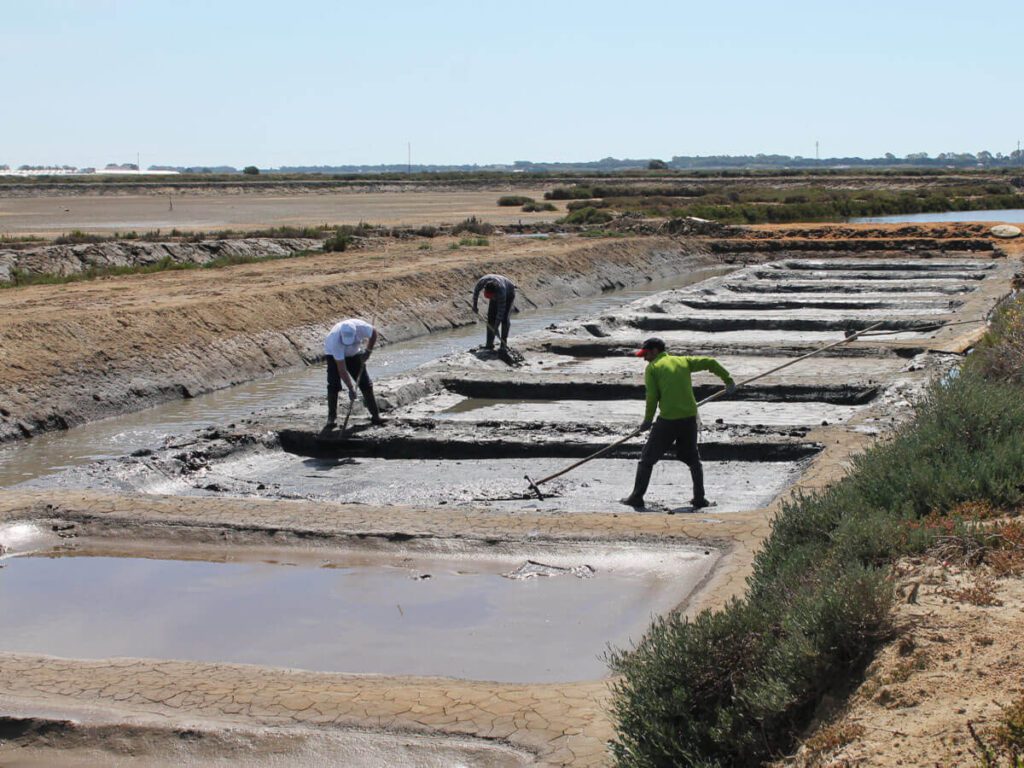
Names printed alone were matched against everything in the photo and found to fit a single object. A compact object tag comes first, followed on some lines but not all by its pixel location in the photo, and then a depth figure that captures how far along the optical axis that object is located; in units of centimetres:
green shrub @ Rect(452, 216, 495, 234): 4627
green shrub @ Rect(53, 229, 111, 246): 3422
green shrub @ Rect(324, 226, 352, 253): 3688
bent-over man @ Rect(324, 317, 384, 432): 1410
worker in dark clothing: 1977
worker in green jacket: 1086
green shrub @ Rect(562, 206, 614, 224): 5436
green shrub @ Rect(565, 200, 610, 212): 6588
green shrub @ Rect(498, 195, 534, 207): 7469
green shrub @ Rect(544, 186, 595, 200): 8375
